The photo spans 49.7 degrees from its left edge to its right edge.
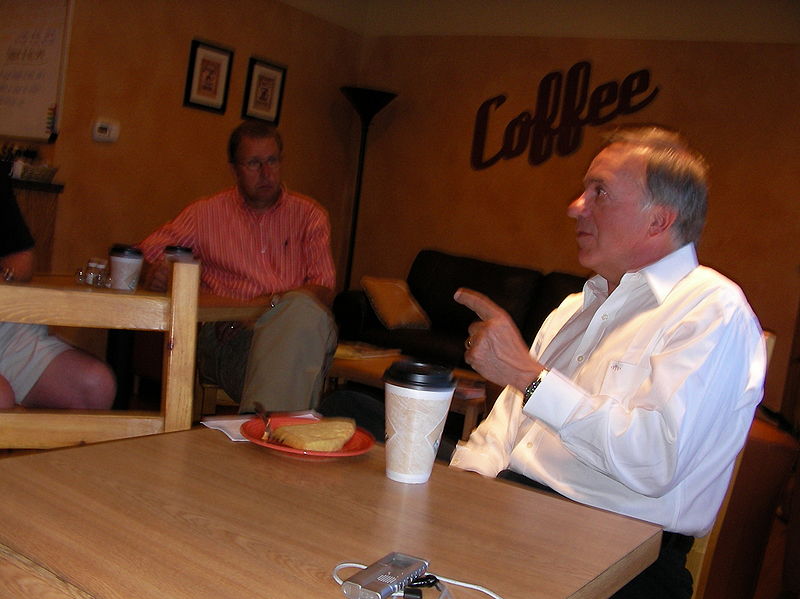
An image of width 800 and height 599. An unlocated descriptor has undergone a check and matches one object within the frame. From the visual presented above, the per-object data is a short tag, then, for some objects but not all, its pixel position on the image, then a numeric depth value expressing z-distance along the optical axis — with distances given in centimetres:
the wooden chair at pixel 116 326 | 122
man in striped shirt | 318
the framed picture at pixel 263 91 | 549
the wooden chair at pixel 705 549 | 163
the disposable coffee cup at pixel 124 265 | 255
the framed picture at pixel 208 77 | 516
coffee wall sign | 522
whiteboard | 462
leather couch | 497
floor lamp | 583
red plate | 115
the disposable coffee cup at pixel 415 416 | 110
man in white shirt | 132
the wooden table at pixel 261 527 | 77
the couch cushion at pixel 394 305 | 519
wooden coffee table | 364
